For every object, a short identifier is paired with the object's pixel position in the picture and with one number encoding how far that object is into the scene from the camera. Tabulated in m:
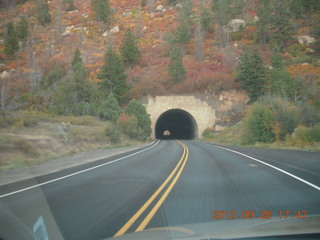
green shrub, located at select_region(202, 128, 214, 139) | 44.95
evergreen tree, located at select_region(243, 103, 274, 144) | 29.17
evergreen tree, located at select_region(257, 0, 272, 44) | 60.06
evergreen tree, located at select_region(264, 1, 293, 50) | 57.78
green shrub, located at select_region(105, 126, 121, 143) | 30.68
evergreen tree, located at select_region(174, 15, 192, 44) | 65.00
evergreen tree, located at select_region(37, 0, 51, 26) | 72.37
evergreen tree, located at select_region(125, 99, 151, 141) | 40.03
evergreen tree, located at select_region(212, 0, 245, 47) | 71.44
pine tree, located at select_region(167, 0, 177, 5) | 94.00
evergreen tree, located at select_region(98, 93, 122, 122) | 37.16
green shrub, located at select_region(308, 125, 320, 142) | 23.66
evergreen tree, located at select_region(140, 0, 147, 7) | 95.56
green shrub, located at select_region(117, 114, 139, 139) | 35.75
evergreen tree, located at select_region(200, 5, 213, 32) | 71.31
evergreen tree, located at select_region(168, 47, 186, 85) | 48.91
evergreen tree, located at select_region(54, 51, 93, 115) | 37.41
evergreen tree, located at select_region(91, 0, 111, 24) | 79.38
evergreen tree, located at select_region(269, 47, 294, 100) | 36.88
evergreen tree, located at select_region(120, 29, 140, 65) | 56.84
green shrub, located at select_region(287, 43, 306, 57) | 52.78
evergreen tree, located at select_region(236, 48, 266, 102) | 44.34
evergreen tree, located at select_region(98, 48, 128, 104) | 46.75
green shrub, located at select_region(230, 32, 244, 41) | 66.10
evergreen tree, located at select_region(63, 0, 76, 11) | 90.12
